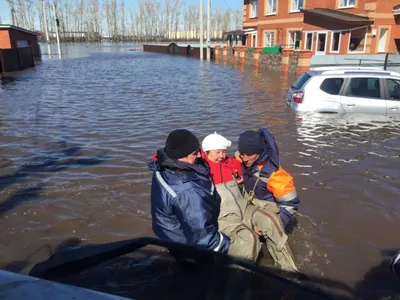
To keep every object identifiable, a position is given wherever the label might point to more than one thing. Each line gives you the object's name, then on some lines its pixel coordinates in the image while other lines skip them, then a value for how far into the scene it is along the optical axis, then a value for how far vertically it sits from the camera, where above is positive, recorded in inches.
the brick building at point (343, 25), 995.3 +55.3
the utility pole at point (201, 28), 1625.7 +80.1
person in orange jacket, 131.1 -48.9
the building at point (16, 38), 1156.5 +31.9
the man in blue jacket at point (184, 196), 101.4 -43.8
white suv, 358.9 -48.6
